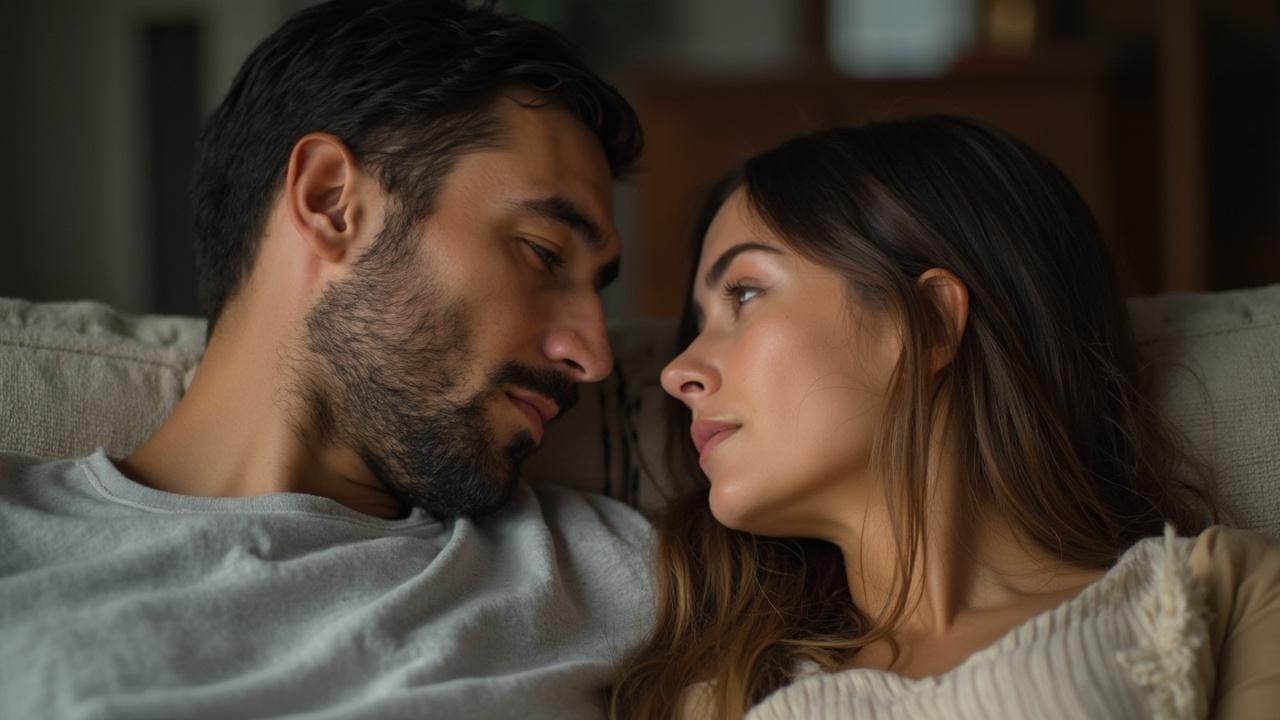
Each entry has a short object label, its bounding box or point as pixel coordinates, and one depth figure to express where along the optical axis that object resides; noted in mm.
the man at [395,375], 1222
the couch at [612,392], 1407
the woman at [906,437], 1282
